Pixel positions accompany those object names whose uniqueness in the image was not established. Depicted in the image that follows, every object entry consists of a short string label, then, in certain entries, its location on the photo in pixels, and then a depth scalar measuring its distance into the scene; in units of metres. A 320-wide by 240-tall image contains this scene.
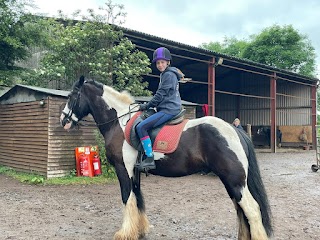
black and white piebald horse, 3.82
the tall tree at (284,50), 33.88
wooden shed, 8.62
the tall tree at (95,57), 10.67
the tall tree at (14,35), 9.73
